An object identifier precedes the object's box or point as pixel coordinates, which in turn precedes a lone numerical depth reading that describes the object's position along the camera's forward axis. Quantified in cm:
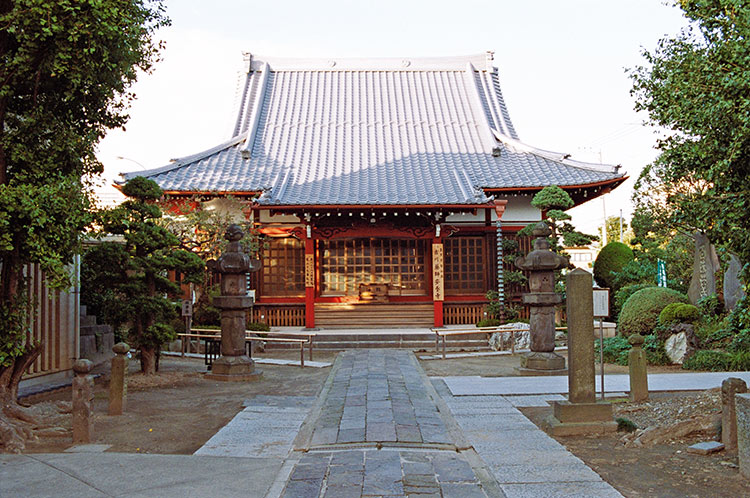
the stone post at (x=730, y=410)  563
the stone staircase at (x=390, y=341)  1622
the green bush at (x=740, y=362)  1099
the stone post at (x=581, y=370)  665
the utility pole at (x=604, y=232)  4488
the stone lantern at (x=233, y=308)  1090
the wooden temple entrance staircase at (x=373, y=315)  1828
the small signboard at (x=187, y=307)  1484
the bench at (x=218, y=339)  1270
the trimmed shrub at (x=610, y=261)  2066
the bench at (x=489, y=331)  1461
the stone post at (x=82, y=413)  623
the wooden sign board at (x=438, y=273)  1800
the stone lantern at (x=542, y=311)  1128
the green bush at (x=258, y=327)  1673
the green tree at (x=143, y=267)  1031
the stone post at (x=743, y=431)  476
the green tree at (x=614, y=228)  4674
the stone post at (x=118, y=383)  761
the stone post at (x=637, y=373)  807
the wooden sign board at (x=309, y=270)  1806
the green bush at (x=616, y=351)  1270
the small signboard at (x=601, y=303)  860
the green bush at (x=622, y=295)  1803
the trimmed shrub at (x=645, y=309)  1337
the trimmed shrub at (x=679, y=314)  1253
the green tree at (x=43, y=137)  600
